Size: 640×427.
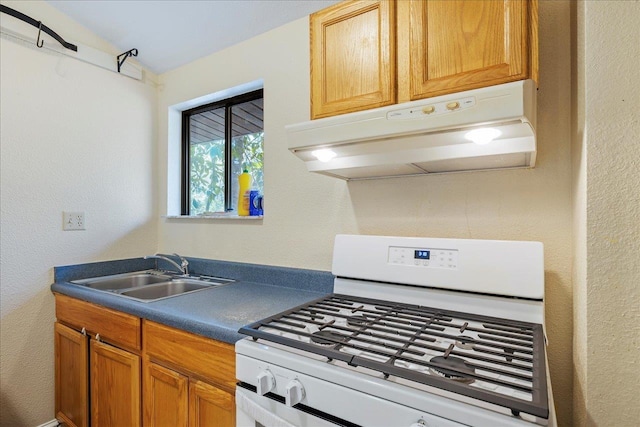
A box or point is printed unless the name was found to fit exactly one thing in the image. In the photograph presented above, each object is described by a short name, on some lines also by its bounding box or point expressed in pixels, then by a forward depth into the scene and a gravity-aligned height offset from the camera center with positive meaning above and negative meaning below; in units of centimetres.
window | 213 +42
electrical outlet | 195 -5
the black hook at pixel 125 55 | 211 +99
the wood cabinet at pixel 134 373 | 117 -66
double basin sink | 194 -42
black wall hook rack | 170 +99
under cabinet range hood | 87 +23
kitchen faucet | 213 -33
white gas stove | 69 -35
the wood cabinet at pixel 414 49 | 91 +50
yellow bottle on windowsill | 196 +12
